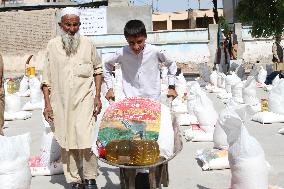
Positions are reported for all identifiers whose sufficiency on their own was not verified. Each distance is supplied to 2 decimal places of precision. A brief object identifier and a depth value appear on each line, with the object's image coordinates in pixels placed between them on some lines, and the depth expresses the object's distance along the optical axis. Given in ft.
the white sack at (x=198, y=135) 22.00
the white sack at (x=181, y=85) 37.25
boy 13.80
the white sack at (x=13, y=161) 12.16
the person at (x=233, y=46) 64.08
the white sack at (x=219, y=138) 18.42
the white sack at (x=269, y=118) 25.80
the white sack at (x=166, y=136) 11.69
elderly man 13.67
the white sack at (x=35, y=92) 36.87
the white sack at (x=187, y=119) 26.45
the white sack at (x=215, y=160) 16.90
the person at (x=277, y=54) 47.10
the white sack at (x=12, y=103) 31.81
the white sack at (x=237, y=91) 33.55
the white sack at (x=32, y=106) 36.96
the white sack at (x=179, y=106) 31.37
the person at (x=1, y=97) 15.76
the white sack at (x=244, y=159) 12.79
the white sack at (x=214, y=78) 46.62
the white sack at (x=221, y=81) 44.27
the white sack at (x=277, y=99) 26.35
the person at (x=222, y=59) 58.85
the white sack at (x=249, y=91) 30.73
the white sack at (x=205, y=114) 22.13
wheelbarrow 11.91
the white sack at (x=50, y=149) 17.25
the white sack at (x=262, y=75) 46.70
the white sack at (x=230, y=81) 36.68
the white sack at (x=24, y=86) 48.34
